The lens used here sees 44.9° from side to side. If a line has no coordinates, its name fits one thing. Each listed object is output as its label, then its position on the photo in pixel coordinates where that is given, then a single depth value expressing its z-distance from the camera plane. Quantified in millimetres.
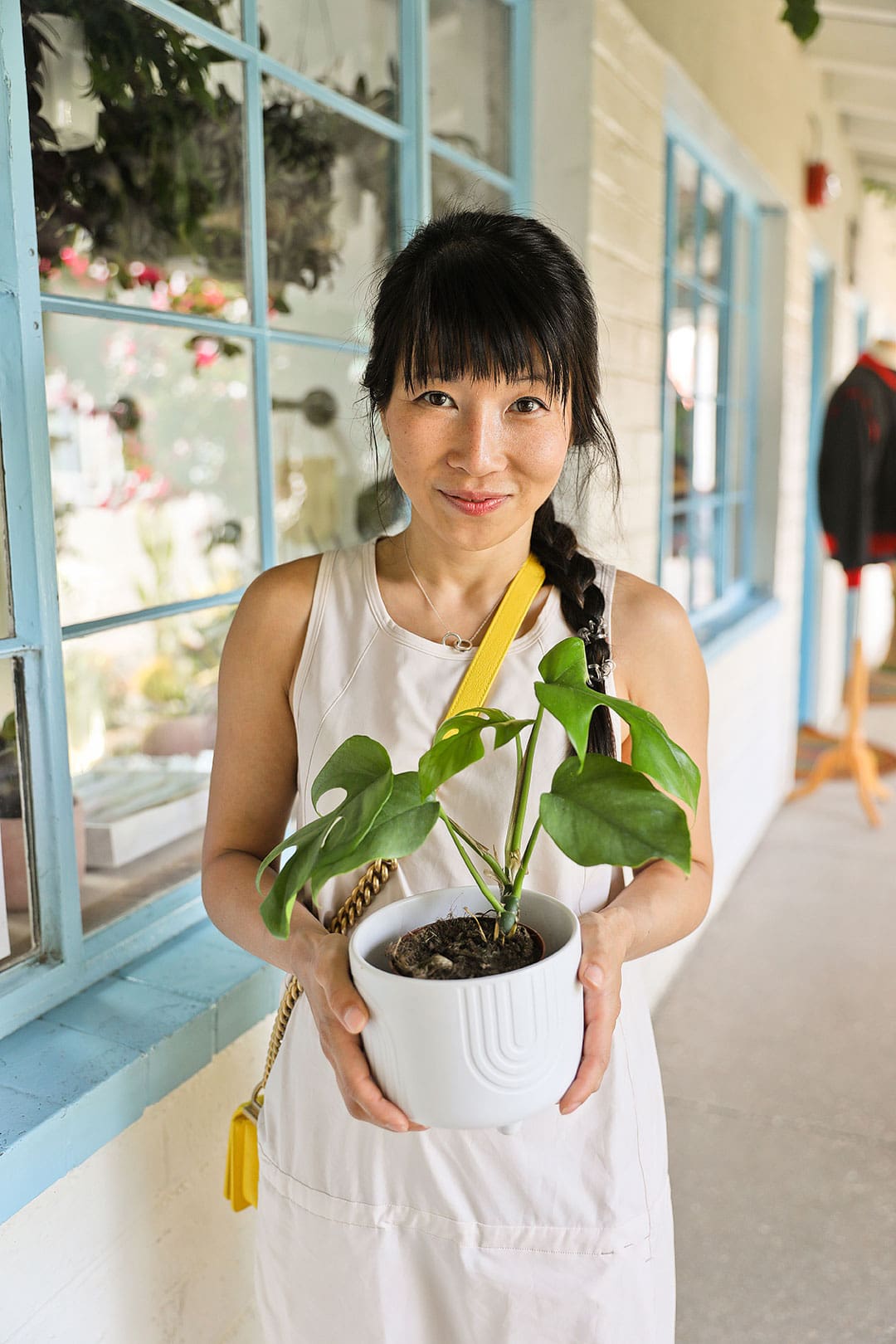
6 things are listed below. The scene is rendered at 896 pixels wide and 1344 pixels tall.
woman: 1006
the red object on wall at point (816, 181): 4707
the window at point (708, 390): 3463
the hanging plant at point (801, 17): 2006
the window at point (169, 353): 1293
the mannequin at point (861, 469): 4203
